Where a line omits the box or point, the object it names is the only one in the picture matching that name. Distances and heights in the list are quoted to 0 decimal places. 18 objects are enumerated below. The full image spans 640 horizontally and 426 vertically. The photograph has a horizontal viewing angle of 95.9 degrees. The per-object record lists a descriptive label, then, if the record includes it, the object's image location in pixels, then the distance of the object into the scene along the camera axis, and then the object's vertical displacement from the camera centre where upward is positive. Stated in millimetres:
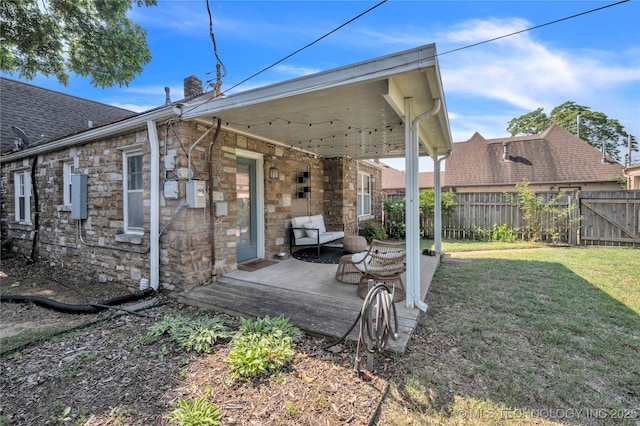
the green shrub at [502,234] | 9469 -827
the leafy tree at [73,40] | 5711 +3637
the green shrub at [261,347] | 2434 -1268
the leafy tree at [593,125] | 22312 +6520
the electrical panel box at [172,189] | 4082 +299
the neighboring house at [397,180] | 21817 +2370
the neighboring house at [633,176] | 12312 +1448
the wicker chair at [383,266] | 3729 -745
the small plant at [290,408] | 2023 -1428
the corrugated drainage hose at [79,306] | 3957 -1331
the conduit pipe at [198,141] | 4123 +992
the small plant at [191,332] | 2930 -1323
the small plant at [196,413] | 1894 -1378
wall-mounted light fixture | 5922 +763
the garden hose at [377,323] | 2309 -922
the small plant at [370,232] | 9656 -755
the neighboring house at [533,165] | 13969 +2352
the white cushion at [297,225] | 6586 -362
